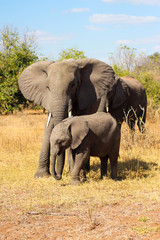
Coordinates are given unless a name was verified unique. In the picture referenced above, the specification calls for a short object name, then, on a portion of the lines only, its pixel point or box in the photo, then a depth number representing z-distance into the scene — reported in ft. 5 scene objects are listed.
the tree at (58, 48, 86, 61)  169.37
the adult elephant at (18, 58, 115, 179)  40.19
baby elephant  37.24
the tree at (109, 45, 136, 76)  118.77
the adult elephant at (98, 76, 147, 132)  62.14
